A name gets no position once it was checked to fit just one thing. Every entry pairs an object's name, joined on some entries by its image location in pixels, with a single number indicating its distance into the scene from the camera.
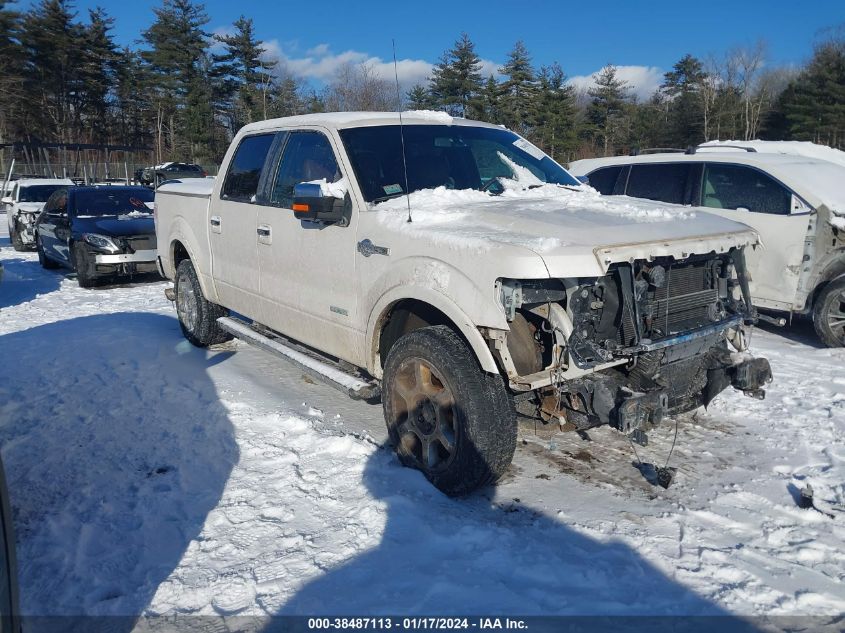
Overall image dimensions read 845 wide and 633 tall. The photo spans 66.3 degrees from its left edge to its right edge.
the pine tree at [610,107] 50.06
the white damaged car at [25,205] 15.95
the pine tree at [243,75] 39.44
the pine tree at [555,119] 43.16
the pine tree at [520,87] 42.97
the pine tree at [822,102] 37.66
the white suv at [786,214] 6.77
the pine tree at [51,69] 47.44
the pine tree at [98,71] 50.38
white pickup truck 3.35
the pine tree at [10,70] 43.06
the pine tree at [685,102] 48.47
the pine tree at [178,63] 46.41
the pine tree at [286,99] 36.53
